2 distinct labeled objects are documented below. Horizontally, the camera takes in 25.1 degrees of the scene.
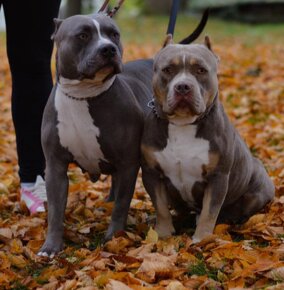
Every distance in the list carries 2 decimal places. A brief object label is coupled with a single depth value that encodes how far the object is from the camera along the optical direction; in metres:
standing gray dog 3.77
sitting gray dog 3.73
